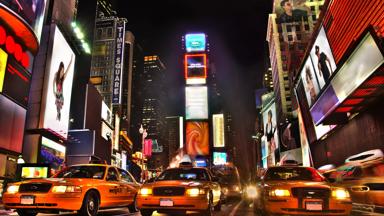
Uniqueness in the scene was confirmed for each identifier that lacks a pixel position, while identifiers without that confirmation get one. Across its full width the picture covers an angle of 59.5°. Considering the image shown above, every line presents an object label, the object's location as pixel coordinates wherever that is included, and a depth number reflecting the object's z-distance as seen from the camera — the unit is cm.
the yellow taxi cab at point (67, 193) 814
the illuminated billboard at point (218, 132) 11252
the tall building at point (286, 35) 9606
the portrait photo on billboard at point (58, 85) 3712
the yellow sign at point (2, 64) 2720
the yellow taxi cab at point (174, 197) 866
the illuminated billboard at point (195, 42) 9324
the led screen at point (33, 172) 1702
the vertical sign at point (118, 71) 8248
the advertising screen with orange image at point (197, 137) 8606
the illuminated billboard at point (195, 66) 8912
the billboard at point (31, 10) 2702
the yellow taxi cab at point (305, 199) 770
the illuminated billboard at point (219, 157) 10484
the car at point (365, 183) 1004
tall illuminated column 8625
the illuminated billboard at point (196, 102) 8781
